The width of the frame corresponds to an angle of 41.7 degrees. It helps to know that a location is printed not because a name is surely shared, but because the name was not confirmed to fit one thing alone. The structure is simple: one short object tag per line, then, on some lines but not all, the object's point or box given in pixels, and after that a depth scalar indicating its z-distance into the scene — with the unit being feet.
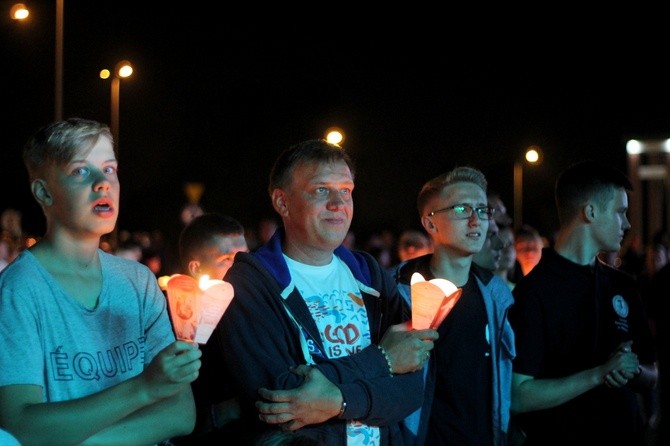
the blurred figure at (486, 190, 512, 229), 24.54
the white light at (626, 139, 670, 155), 144.51
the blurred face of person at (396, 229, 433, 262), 35.86
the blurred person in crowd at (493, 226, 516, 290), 29.32
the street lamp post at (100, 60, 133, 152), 65.51
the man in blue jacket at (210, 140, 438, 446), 12.00
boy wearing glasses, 15.80
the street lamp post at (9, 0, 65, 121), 57.67
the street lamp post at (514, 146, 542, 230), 124.16
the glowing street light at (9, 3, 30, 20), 57.88
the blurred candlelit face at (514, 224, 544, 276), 33.94
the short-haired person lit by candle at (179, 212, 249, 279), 18.60
